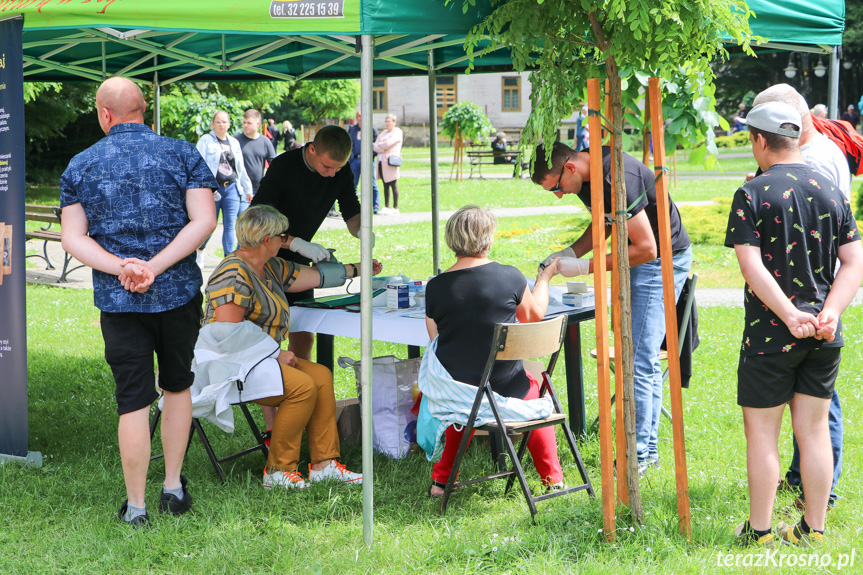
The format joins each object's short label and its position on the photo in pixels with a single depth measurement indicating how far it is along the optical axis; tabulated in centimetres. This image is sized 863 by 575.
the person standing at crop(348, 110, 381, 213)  1580
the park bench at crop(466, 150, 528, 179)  2480
